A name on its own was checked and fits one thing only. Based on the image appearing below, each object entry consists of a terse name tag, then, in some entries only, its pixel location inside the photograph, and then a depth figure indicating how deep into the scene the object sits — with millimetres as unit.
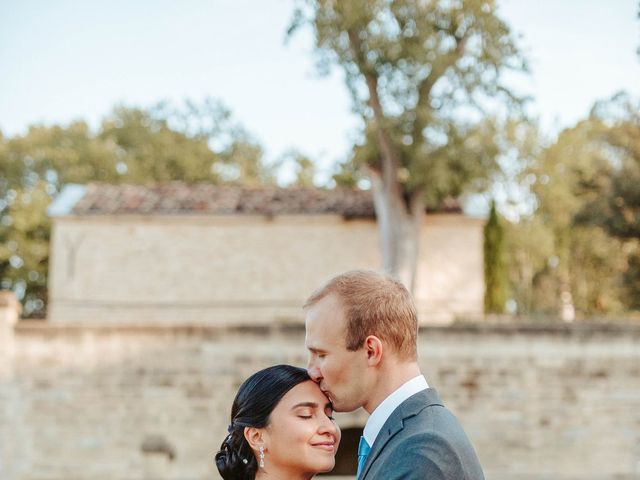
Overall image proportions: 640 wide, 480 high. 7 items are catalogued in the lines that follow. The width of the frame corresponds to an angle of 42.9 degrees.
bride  2809
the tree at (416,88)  18703
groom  2281
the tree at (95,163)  29109
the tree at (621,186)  20141
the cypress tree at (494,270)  20922
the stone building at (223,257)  20000
